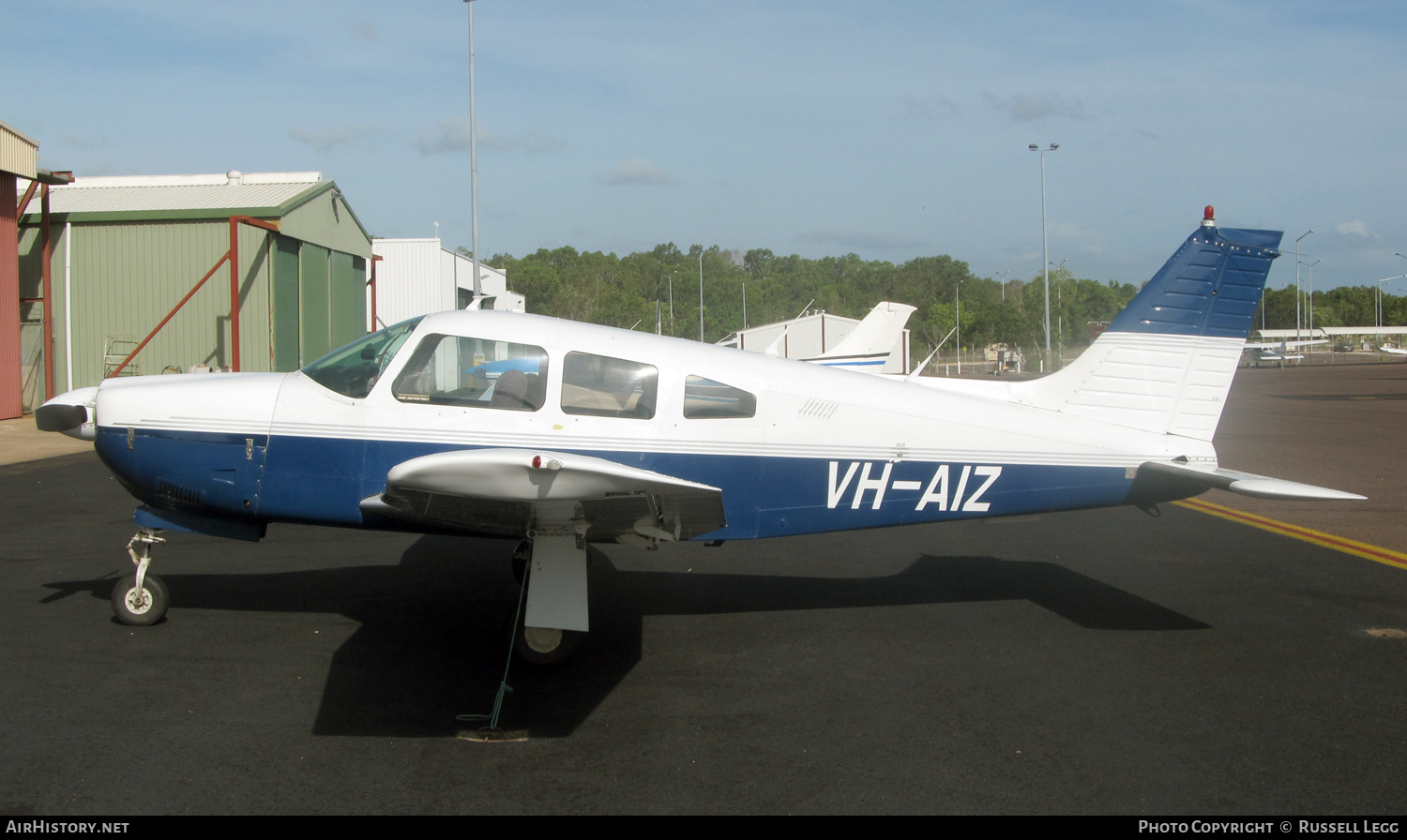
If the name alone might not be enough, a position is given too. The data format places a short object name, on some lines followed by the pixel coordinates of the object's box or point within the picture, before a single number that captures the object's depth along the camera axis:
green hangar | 23.58
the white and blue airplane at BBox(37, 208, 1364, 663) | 5.62
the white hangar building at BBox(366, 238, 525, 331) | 36.03
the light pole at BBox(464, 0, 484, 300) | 24.53
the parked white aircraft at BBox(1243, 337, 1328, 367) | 68.89
